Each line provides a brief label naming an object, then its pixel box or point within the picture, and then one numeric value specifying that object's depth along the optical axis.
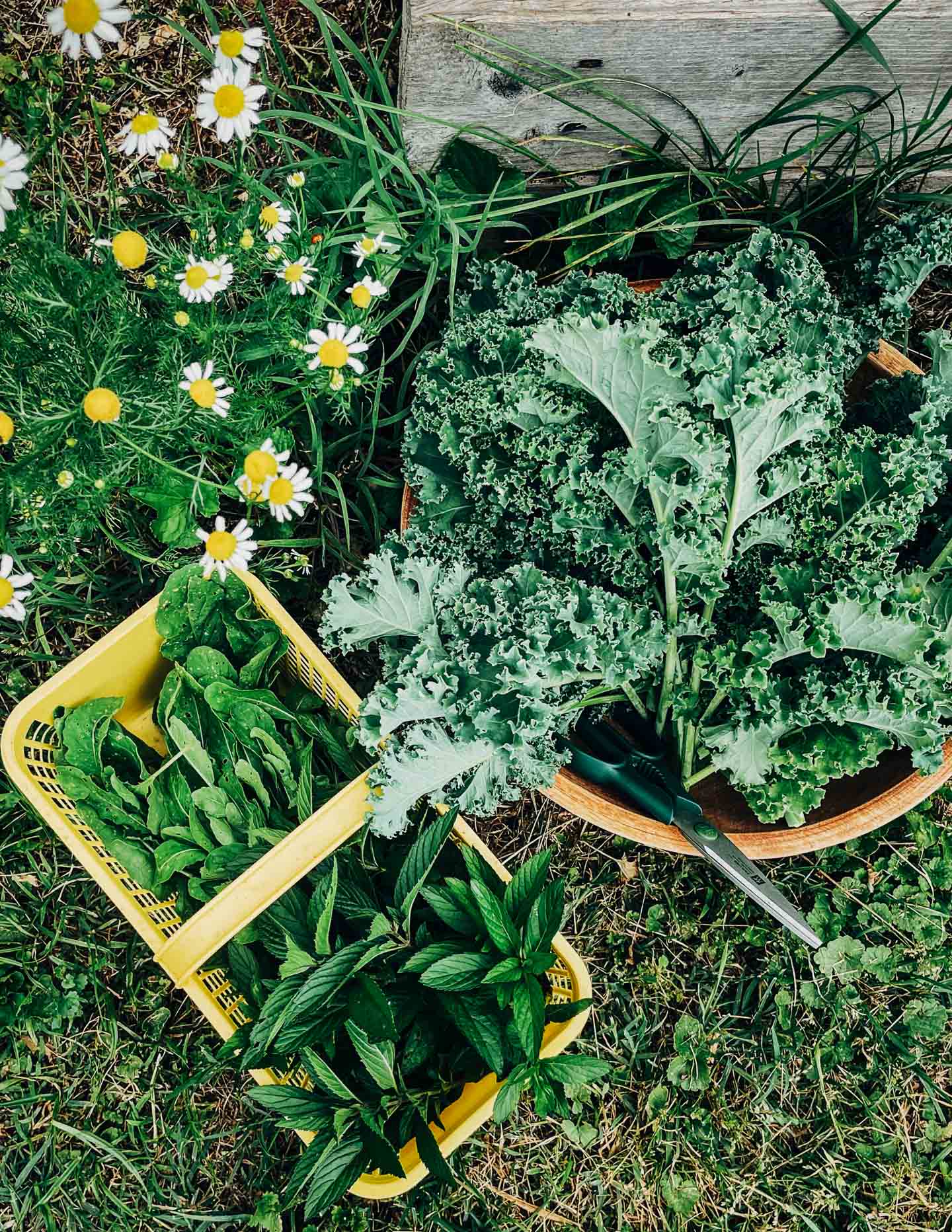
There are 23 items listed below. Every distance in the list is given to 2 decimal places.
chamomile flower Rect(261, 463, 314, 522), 0.53
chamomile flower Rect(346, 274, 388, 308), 0.53
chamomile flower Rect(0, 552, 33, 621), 0.52
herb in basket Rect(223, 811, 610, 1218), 0.53
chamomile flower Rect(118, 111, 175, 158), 0.52
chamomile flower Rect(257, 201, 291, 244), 0.52
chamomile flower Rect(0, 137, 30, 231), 0.48
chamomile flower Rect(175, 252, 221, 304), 0.52
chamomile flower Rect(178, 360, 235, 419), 0.51
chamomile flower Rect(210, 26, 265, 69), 0.50
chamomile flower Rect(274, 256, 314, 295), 0.53
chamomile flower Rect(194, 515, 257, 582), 0.53
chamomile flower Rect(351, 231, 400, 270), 0.55
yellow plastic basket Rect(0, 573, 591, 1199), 0.51
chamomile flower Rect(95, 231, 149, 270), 0.48
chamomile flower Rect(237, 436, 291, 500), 0.52
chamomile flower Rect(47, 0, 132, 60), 0.48
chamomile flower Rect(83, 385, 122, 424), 0.47
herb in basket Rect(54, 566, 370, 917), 0.57
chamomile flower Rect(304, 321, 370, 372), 0.54
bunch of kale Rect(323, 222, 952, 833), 0.51
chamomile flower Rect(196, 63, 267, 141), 0.51
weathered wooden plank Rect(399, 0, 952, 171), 0.55
